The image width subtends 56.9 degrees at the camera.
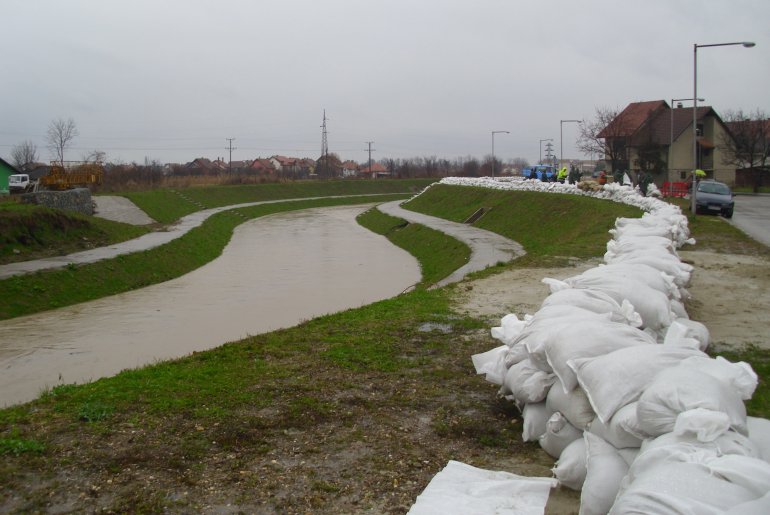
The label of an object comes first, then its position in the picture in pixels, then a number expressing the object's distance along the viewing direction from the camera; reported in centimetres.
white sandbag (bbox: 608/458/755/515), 257
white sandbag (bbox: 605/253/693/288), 819
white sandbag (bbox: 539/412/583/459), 435
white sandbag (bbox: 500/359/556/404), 474
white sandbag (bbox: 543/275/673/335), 615
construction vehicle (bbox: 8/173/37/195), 3858
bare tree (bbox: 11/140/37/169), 7281
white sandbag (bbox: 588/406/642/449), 360
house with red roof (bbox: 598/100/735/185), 4887
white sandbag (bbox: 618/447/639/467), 352
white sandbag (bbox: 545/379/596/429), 418
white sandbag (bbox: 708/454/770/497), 262
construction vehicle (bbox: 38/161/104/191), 3347
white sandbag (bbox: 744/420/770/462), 329
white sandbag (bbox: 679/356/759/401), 351
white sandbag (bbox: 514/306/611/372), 478
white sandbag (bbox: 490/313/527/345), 542
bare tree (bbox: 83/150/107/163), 6108
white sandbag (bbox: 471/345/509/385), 532
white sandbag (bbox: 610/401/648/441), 348
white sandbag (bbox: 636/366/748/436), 326
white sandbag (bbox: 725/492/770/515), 248
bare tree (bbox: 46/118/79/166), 6069
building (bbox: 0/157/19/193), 4566
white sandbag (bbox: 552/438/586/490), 384
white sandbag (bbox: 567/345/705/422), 384
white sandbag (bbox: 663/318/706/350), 434
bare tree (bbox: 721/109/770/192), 4744
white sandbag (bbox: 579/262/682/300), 681
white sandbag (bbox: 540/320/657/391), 447
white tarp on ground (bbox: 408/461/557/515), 362
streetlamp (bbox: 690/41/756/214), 2261
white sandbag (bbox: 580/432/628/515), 335
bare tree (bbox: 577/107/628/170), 4984
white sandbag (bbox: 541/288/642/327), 539
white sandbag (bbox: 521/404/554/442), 474
